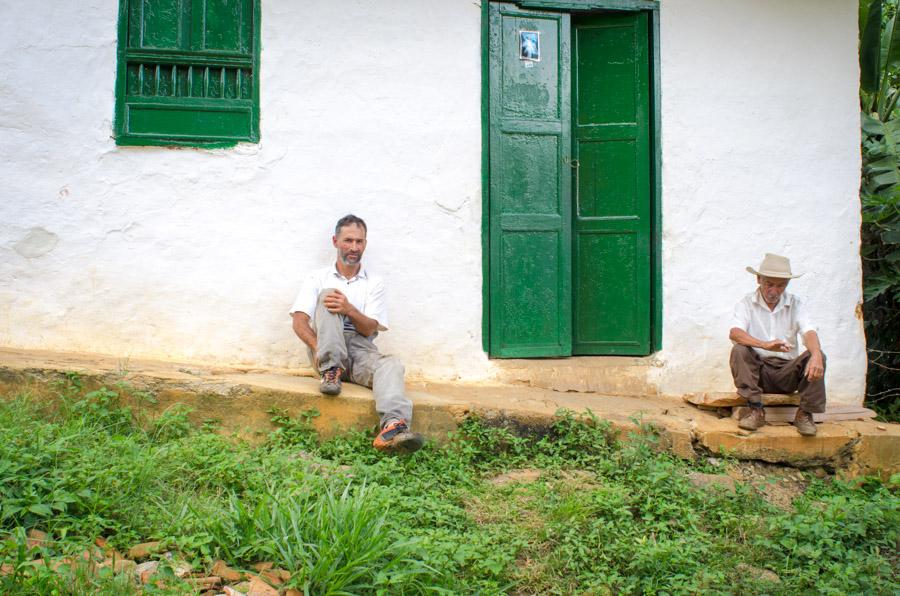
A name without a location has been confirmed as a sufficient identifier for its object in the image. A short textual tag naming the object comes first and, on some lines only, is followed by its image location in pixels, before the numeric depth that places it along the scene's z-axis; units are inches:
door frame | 206.2
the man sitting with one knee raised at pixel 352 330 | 164.1
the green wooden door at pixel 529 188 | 207.9
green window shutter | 194.1
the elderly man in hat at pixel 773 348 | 179.5
